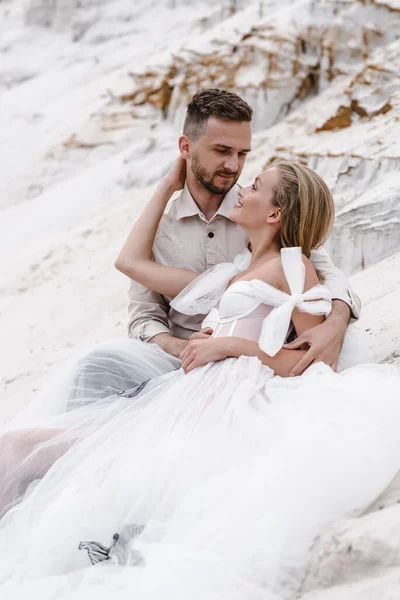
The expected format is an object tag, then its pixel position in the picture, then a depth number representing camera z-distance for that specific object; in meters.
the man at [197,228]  3.57
